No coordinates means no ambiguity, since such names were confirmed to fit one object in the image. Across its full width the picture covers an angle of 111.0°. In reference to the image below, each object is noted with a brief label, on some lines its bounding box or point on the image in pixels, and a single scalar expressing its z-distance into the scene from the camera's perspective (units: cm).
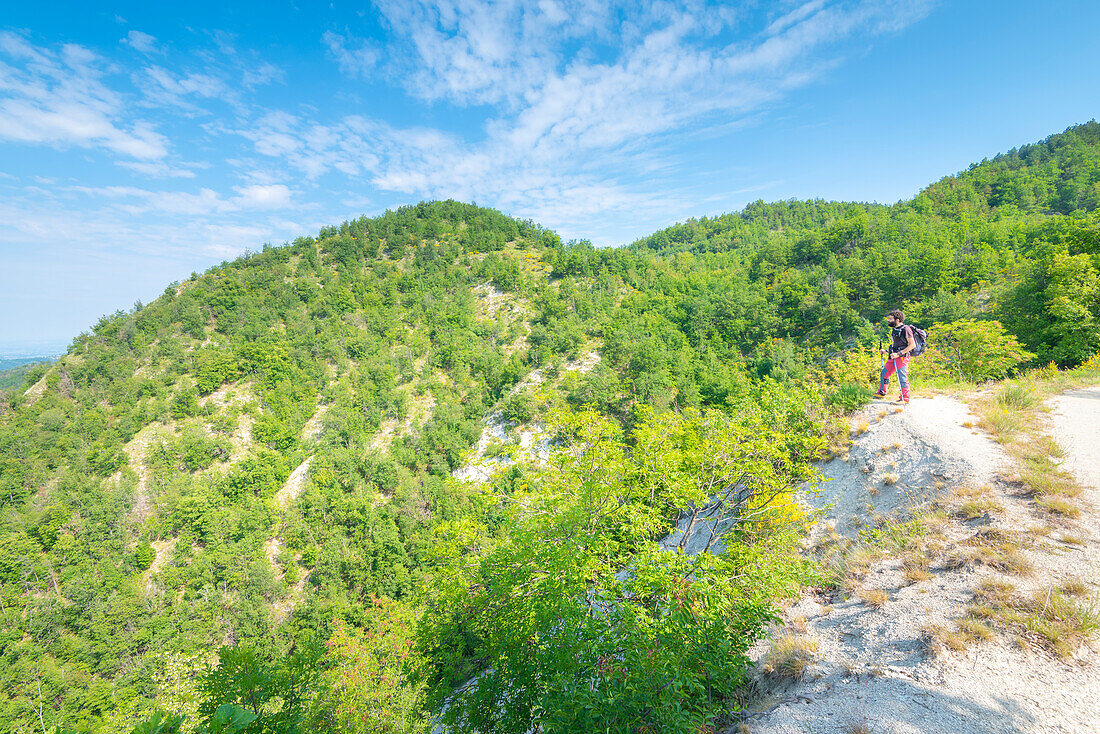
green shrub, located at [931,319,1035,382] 1351
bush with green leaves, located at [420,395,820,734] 467
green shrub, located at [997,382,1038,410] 925
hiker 956
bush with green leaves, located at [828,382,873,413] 1100
